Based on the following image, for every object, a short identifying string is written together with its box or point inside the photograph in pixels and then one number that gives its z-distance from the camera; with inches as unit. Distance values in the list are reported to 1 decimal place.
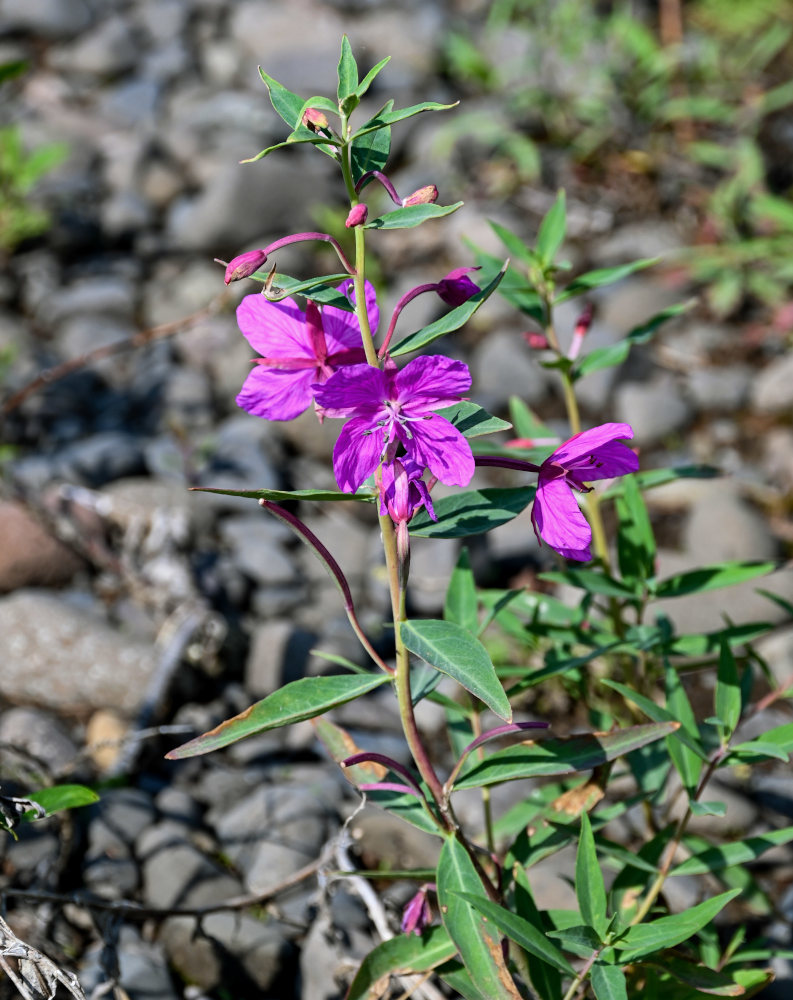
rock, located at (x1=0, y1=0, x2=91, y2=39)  255.0
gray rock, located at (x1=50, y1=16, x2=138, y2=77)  250.4
